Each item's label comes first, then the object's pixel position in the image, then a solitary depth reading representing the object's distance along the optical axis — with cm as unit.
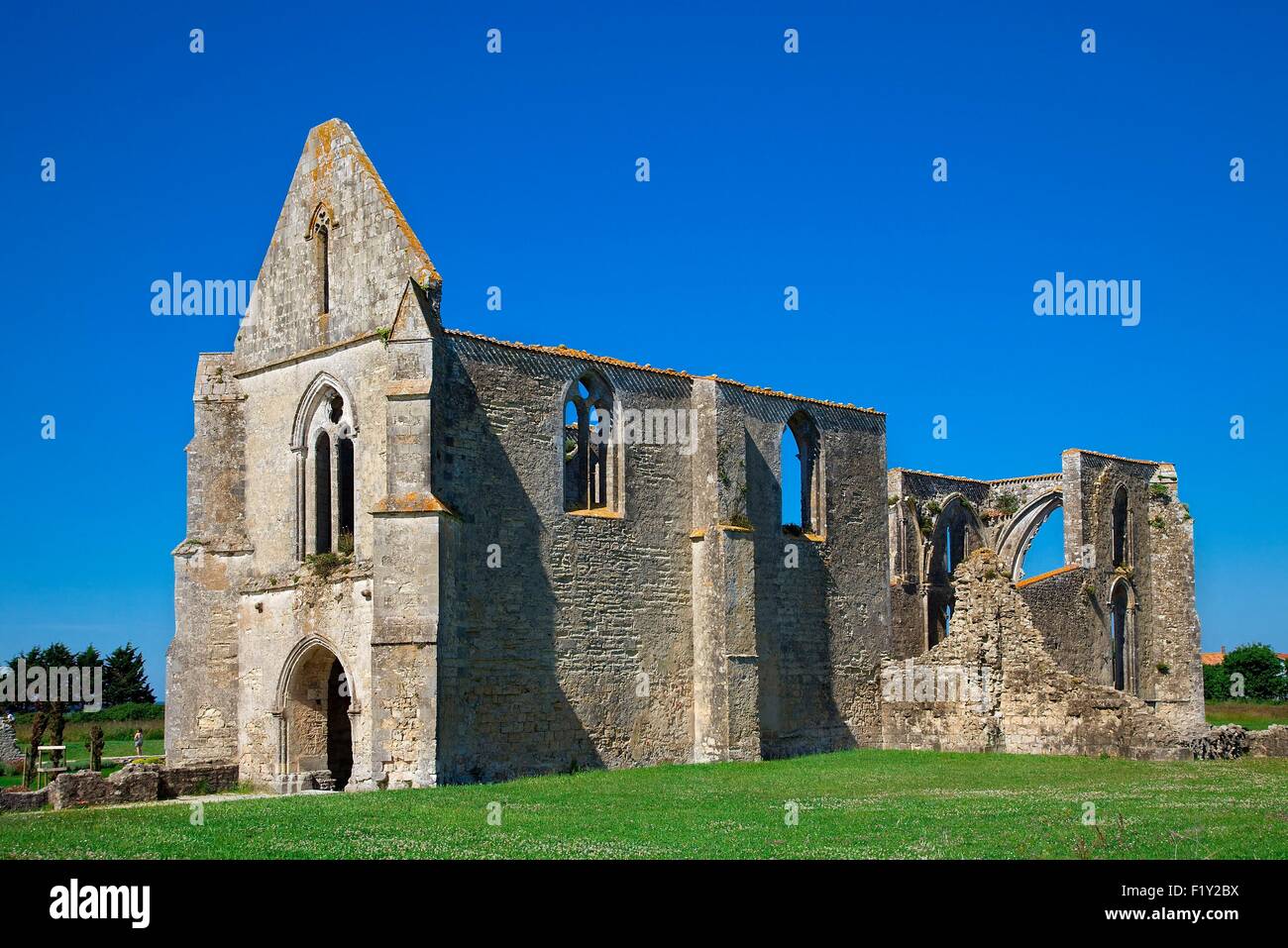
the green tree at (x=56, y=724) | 2741
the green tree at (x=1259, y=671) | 5791
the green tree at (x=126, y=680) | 5706
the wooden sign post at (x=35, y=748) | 2488
